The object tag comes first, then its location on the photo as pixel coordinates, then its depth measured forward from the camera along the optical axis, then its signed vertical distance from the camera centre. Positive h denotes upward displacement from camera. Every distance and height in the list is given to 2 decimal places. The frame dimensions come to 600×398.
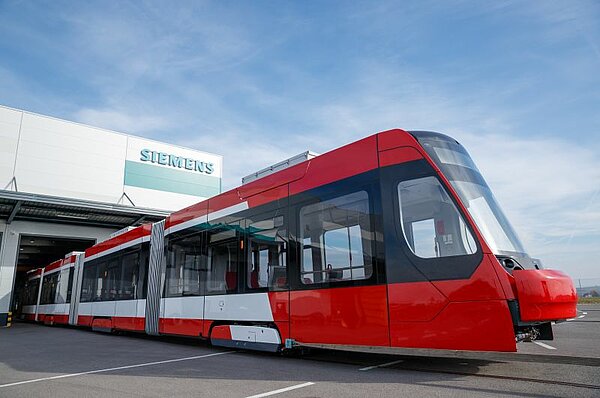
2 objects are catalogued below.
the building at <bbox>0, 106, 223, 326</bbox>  21.27 +6.37
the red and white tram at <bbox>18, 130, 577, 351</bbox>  4.58 +0.42
